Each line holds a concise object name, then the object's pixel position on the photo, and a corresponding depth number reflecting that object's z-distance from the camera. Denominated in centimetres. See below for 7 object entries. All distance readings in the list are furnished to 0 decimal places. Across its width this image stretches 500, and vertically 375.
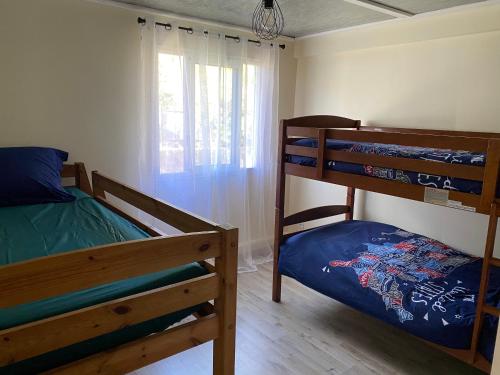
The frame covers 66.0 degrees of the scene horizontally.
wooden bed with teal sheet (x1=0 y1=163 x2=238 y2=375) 116
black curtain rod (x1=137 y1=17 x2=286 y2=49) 283
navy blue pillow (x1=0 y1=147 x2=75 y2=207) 225
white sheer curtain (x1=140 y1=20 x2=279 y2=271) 299
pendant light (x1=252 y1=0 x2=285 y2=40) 220
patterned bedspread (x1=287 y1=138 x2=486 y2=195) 180
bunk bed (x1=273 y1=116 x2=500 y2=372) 176
